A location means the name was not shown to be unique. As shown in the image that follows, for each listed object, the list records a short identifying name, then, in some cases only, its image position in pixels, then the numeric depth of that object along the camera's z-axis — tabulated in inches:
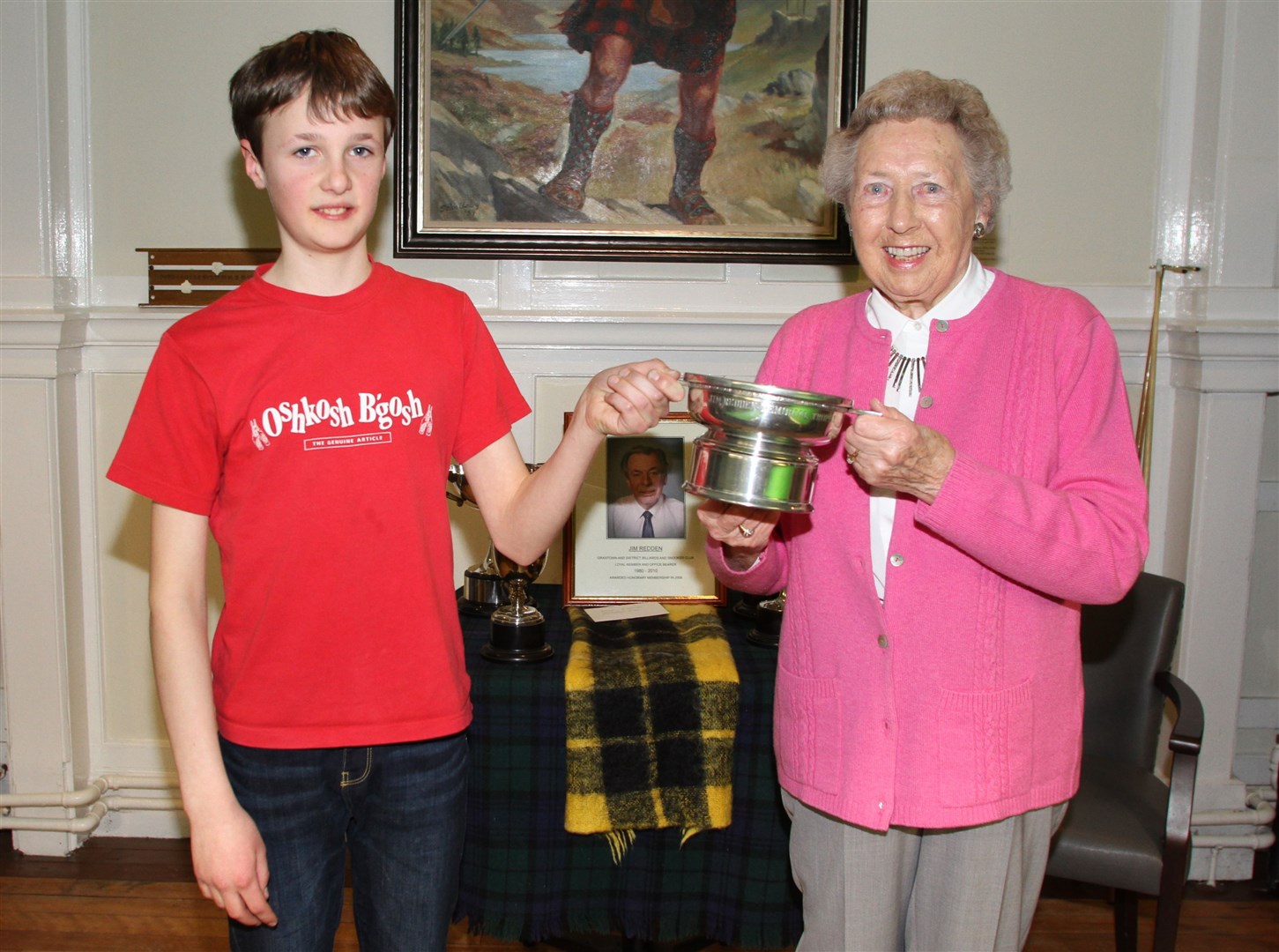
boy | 49.9
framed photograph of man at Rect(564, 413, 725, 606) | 103.1
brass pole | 105.4
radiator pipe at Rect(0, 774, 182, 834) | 112.8
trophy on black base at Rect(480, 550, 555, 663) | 90.2
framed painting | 105.8
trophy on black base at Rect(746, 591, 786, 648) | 95.3
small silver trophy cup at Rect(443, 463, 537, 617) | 101.1
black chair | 84.6
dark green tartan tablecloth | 87.3
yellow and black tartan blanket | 86.7
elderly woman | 54.6
